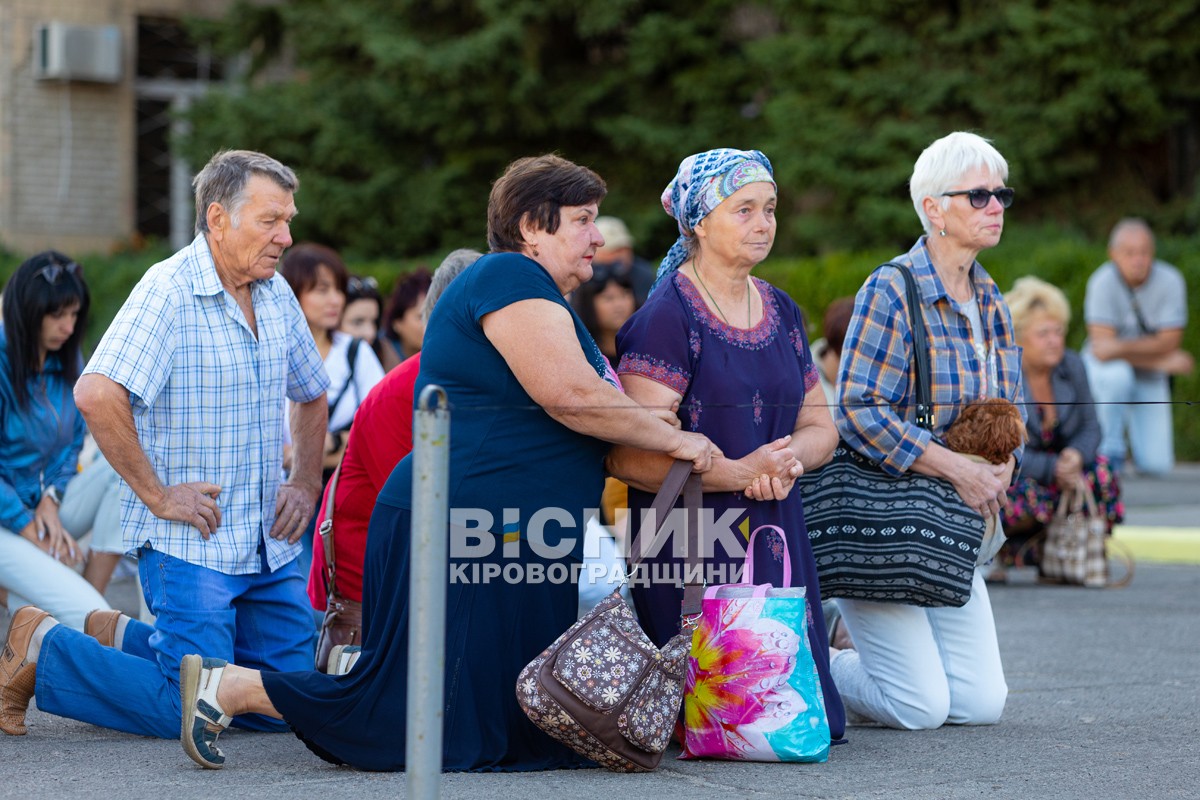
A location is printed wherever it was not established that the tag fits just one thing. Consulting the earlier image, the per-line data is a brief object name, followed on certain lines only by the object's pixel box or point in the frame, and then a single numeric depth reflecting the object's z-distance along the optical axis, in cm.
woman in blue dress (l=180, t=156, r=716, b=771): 973
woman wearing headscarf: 1043
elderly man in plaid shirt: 1072
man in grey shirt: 2733
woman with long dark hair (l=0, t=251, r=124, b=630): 1245
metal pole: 726
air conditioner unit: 5234
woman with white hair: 1142
